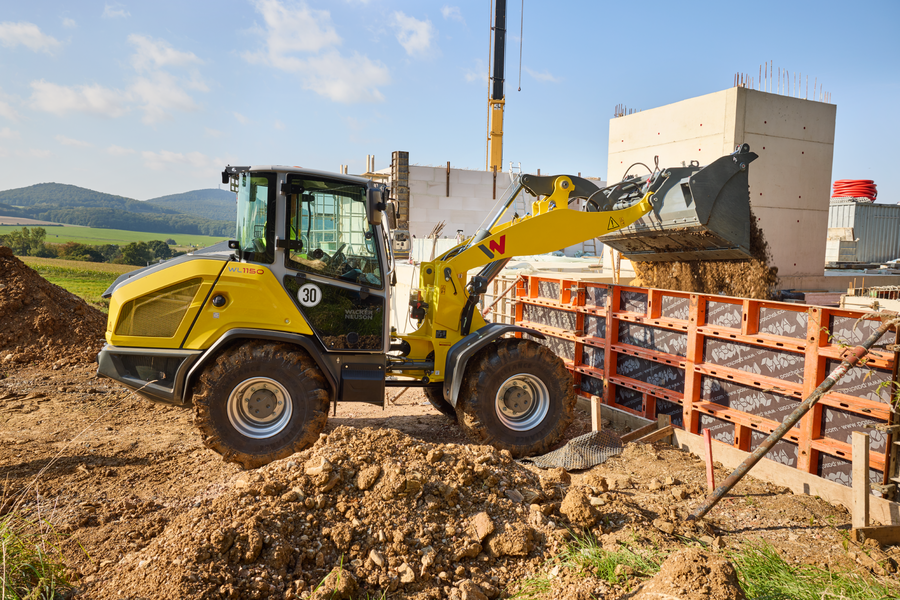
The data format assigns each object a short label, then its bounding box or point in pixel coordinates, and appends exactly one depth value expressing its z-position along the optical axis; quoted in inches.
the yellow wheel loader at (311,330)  206.5
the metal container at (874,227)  707.4
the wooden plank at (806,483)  168.2
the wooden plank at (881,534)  156.0
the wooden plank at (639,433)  238.1
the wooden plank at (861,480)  157.6
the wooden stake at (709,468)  190.7
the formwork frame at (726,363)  183.2
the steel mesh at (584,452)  217.6
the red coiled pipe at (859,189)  783.1
